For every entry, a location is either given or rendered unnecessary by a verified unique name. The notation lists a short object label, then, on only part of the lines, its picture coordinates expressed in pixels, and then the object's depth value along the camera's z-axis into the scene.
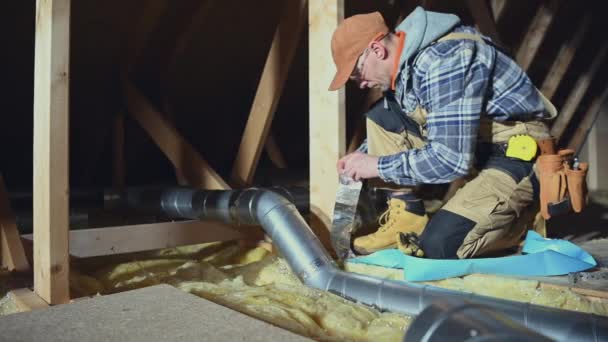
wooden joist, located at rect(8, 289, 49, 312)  1.36
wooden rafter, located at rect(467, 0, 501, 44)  3.01
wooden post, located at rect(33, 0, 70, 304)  1.32
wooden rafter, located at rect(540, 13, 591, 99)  3.74
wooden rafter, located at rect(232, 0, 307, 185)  2.15
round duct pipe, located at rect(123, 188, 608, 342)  1.12
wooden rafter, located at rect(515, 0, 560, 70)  3.34
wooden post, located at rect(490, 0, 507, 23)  3.23
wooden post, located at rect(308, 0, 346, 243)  1.86
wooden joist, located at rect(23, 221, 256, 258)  1.72
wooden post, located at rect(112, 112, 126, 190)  3.16
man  1.57
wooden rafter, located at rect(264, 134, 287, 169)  4.09
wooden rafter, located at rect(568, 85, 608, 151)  4.34
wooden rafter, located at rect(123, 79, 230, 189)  2.53
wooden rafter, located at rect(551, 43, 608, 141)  4.01
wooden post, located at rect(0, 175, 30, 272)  1.84
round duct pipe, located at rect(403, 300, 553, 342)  0.62
